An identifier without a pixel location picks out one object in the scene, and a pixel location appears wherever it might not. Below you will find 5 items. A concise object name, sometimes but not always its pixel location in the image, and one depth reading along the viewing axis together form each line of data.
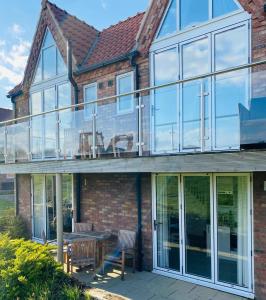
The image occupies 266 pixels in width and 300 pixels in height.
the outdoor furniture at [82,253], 7.31
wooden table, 7.58
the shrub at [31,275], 5.88
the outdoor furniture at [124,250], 7.57
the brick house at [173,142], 5.46
